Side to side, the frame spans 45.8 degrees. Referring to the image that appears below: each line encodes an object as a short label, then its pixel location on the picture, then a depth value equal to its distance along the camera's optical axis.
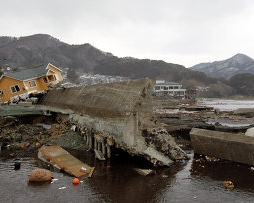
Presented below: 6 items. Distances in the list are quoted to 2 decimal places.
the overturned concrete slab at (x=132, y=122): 16.06
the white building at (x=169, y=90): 108.03
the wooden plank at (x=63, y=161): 14.85
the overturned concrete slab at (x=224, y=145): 15.35
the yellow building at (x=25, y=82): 32.75
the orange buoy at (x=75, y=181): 13.34
